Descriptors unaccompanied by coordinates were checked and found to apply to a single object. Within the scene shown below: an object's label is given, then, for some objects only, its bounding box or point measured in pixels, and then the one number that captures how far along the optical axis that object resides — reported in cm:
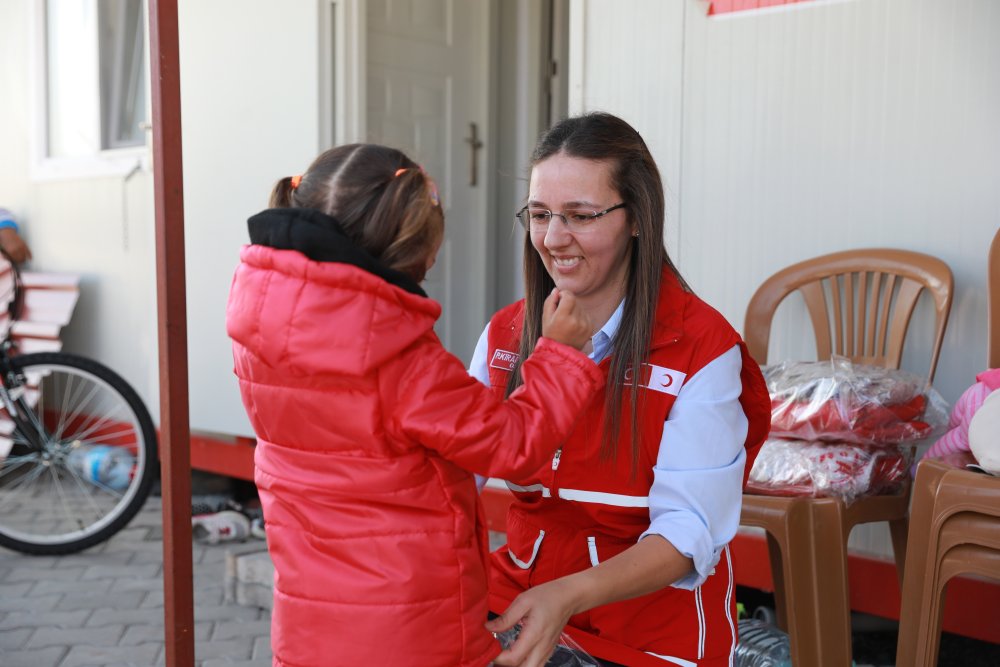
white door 459
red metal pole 185
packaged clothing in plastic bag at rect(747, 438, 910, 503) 228
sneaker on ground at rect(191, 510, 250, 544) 409
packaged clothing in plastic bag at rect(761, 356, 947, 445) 235
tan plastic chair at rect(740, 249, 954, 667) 216
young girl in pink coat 119
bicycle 404
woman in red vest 143
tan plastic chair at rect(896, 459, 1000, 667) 194
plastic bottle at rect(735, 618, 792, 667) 191
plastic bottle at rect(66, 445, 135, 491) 458
